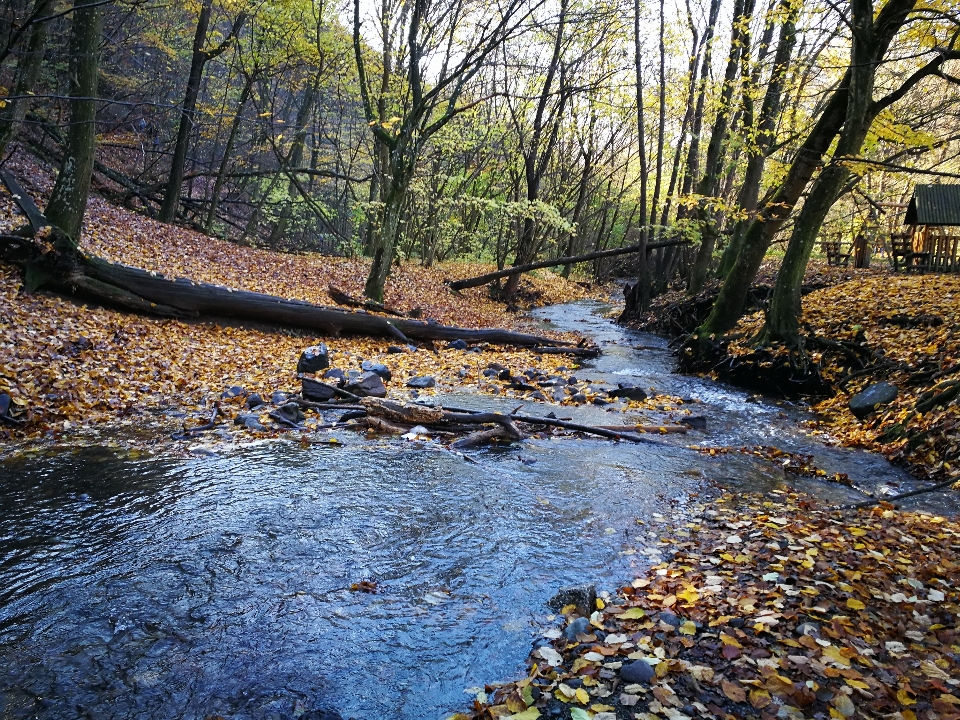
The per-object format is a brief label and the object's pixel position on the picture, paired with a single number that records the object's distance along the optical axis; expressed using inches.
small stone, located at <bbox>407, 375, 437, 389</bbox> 394.9
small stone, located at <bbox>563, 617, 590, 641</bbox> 148.6
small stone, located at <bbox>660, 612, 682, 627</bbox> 148.6
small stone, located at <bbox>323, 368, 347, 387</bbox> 370.8
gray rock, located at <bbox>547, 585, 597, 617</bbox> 160.7
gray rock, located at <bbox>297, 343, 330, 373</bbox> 388.7
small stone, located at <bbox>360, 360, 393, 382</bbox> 406.8
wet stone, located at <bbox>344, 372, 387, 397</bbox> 358.0
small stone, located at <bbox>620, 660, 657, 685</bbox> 127.6
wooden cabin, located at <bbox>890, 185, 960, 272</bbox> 721.0
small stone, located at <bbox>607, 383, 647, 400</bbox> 410.0
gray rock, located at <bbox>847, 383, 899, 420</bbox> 350.6
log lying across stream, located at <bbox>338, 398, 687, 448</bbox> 311.7
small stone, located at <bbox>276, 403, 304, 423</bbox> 308.9
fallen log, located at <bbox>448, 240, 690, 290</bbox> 844.0
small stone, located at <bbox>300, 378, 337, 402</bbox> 339.6
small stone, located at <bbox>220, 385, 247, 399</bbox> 329.7
